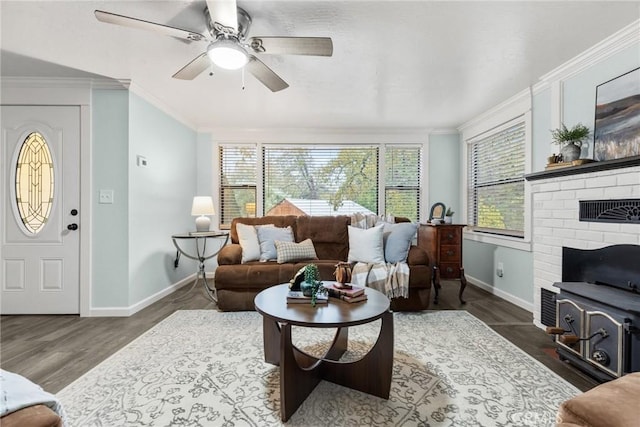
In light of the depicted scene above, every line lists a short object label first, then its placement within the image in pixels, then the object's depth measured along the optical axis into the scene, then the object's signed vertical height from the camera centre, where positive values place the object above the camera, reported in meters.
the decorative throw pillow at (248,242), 3.41 -0.37
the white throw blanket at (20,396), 0.85 -0.57
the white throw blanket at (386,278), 3.02 -0.68
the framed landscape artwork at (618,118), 2.12 +0.72
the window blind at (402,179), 4.86 +0.53
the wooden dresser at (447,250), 3.58 -0.46
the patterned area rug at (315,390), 1.56 -1.08
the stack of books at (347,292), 1.94 -0.54
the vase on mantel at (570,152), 2.43 +0.51
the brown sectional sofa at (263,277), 3.12 -0.70
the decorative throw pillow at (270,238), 3.46 -0.33
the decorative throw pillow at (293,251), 3.38 -0.47
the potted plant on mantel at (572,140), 2.44 +0.62
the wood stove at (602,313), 1.66 -0.61
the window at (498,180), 3.50 +0.43
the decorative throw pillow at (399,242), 3.31 -0.34
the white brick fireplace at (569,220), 1.99 -0.06
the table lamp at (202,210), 3.86 +0.00
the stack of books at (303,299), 1.91 -0.57
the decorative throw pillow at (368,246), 3.36 -0.40
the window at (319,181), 4.80 +0.49
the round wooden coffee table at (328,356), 1.55 -0.82
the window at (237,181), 4.84 +0.48
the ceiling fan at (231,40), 1.60 +1.03
